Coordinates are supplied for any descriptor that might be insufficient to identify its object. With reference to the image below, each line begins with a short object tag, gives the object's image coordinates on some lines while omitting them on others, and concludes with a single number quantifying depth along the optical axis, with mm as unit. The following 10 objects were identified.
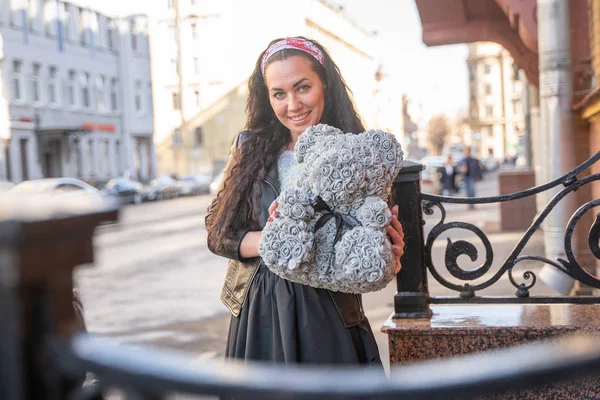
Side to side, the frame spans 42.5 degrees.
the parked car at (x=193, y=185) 47062
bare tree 115062
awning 11297
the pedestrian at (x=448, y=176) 28606
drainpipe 6047
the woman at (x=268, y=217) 2541
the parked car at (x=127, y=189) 39375
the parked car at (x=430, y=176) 27784
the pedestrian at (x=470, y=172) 24516
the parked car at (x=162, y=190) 42688
